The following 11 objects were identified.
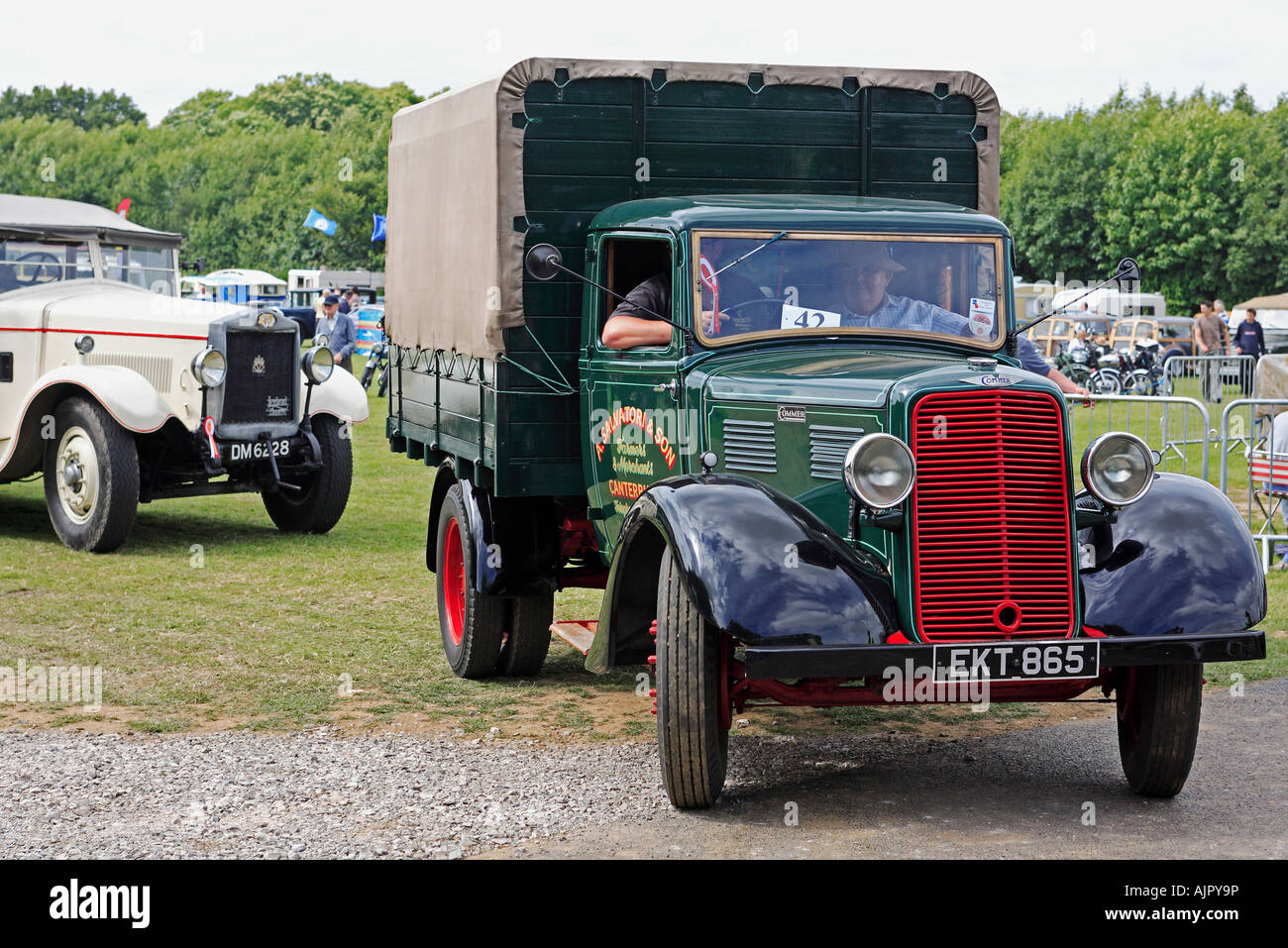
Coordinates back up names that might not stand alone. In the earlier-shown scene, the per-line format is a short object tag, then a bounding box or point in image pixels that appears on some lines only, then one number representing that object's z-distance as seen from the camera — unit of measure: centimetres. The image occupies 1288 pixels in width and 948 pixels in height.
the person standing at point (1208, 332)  2678
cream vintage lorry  1166
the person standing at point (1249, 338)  2777
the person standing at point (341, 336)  2412
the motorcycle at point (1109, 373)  2994
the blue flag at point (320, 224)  3941
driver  632
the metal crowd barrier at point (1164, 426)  1339
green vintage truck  535
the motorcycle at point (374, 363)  2656
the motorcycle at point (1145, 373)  2969
